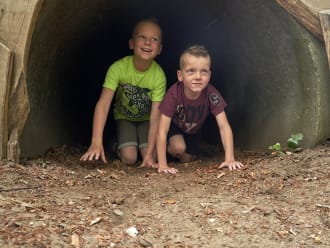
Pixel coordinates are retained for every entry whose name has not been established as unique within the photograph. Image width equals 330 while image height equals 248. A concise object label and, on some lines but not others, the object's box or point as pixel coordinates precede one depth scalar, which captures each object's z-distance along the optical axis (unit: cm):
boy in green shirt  504
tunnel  451
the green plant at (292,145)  455
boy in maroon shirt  469
